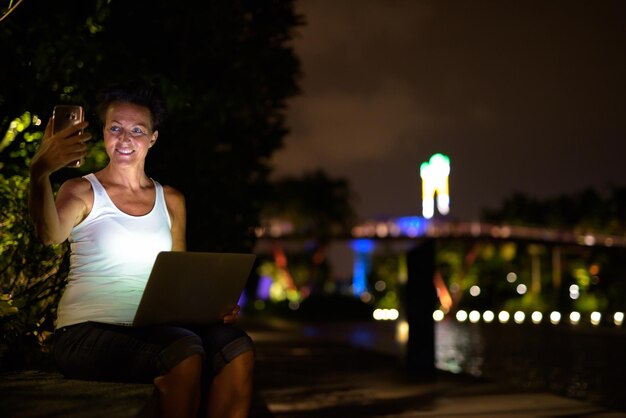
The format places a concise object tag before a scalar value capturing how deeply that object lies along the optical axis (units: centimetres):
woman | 323
